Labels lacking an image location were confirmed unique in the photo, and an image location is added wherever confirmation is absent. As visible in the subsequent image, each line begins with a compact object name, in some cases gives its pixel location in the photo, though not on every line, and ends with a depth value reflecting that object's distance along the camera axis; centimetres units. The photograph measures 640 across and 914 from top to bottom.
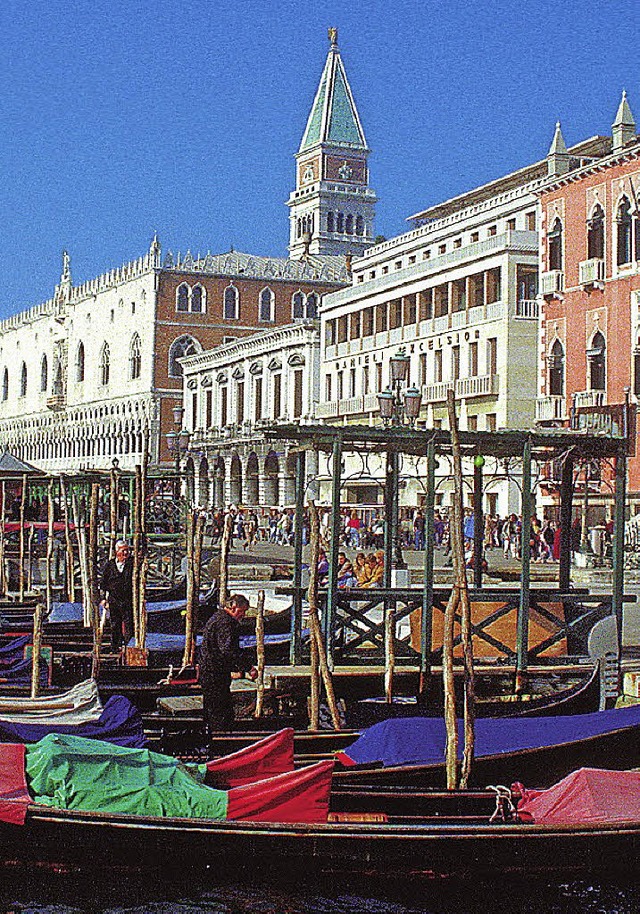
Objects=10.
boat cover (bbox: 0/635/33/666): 1564
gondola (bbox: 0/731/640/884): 881
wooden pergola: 1315
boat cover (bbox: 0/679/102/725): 1120
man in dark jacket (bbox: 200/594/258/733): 1112
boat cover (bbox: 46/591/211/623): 1897
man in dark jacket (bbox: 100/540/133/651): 1681
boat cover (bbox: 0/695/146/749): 1042
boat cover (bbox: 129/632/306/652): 1592
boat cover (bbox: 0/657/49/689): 1416
